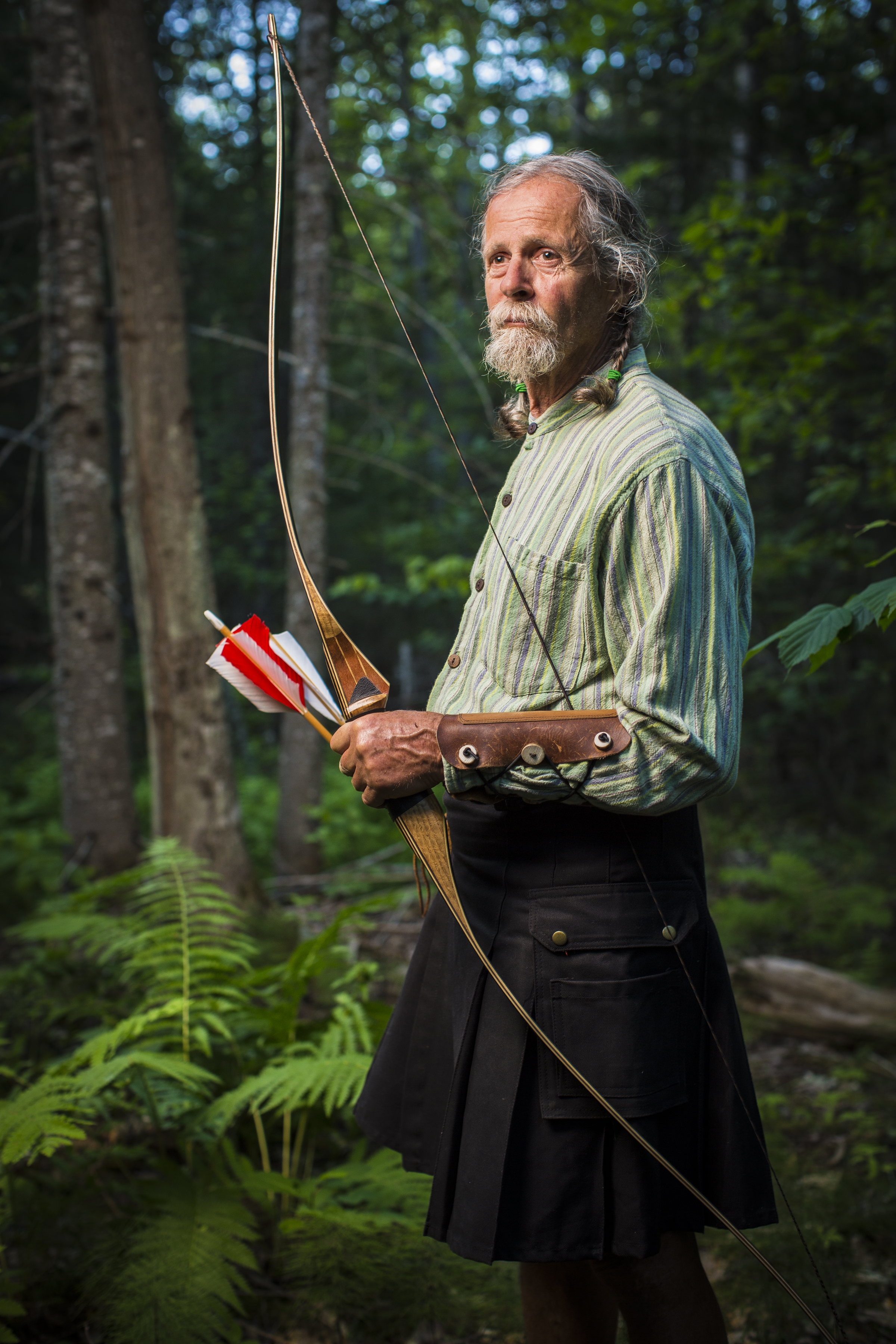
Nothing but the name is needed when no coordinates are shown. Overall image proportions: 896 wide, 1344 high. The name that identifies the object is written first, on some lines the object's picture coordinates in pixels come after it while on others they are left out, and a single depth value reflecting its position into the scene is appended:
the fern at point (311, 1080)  2.15
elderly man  1.25
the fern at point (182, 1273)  1.76
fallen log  3.62
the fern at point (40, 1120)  1.81
